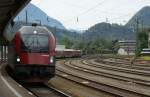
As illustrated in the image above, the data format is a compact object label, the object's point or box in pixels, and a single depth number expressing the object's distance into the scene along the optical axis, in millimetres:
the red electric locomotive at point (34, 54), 22094
